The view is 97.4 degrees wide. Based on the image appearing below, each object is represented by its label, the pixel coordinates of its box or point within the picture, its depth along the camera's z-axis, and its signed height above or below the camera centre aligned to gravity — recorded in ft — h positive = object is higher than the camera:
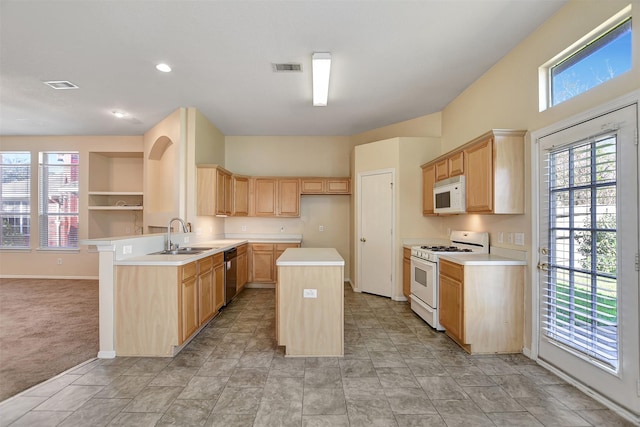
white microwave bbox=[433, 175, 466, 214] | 11.01 +0.82
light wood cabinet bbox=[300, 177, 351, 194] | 18.60 +1.98
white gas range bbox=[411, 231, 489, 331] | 11.03 -2.23
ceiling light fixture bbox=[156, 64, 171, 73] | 10.46 +5.55
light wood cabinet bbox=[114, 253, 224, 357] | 8.99 -3.06
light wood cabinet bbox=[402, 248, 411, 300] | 13.92 -2.92
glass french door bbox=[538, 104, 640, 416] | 6.09 -0.98
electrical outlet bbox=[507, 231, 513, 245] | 9.75 -0.78
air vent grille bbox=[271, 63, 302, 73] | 10.55 +5.61
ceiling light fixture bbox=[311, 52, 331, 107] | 9.53 +5.22
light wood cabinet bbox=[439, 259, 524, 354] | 9.07 -3.01
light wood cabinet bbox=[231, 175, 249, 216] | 17.33 +1.23
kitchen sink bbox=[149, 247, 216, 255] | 11.45 -1.56
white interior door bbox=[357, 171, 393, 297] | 15.39 -1.00
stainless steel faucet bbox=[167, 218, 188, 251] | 11.94 -1.25
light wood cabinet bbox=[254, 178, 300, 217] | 18.56 +1.18
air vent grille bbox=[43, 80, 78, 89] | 11.85 +5.59
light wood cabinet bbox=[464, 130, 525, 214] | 9.20 +1.45
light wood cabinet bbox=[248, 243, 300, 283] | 17.51 -2.83
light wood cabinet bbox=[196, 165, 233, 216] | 14.80 +1.30
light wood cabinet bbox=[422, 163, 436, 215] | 13.85 +1.48
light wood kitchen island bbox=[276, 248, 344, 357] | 8.95 -2.95
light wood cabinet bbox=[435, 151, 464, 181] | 11.17 +2.11
